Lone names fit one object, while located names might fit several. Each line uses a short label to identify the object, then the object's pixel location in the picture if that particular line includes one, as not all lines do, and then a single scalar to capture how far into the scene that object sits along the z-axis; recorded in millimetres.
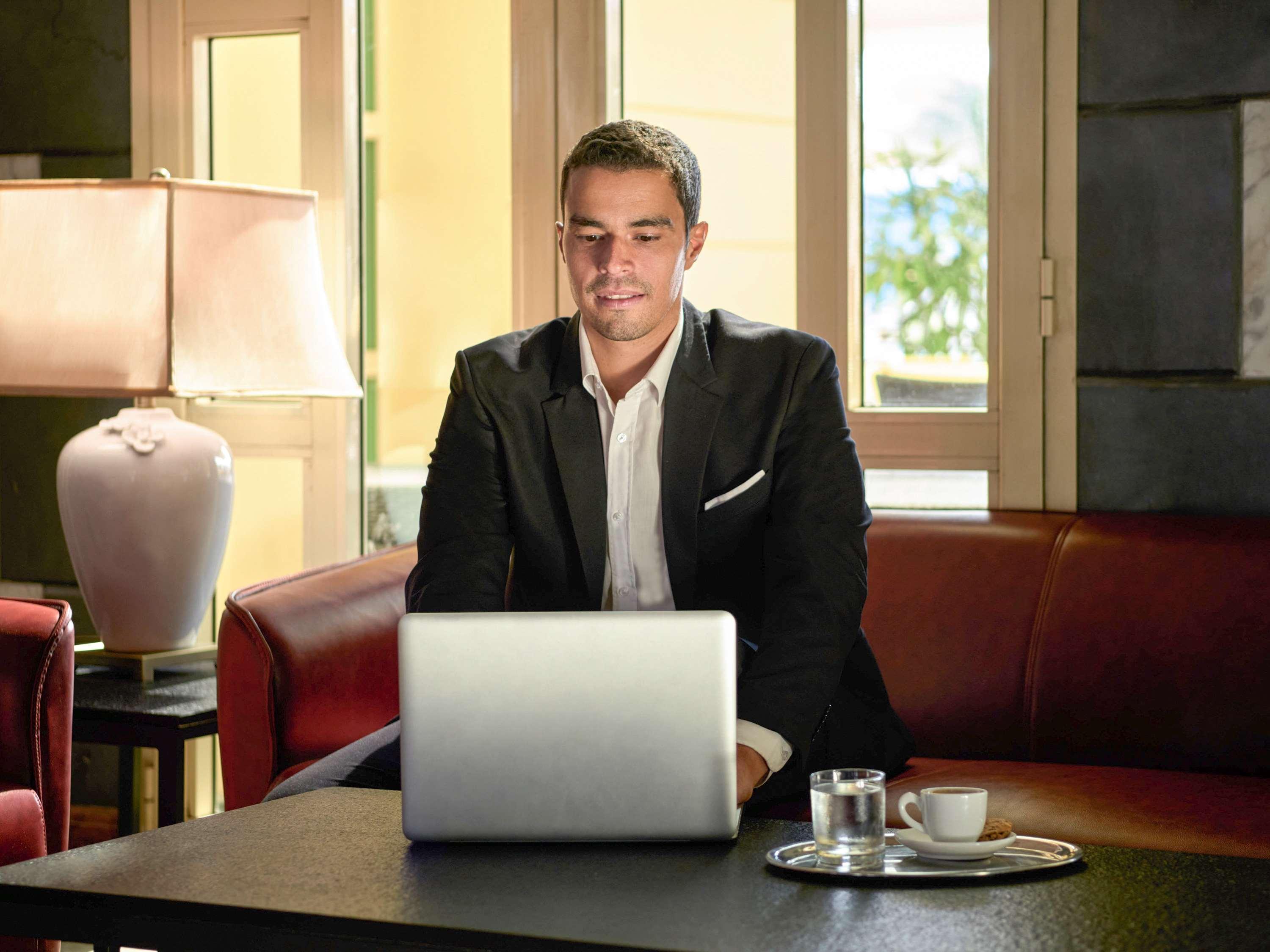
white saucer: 2667
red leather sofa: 3830
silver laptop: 2694
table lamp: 4317
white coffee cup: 2674
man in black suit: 3424
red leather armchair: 3858
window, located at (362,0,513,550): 5366
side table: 4014
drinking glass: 2685
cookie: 2698
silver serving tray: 2625
